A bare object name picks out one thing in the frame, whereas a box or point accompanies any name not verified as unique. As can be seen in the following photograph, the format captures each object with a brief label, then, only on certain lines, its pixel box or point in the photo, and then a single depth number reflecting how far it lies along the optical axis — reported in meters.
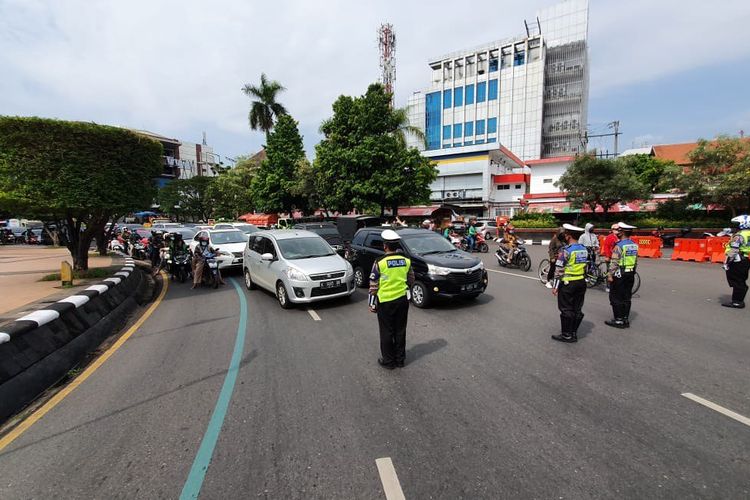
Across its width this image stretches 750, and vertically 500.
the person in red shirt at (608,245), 11.16
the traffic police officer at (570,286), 5.83
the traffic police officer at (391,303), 4.95
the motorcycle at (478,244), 19.62
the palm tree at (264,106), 40.88
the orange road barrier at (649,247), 17.44
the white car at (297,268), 8.09
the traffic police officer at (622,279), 6.65
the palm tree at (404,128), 26.12
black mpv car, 7.93
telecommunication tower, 74.12
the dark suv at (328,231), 16.75
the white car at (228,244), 13.60
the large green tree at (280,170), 35.69
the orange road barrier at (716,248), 15.04
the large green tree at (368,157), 24.64
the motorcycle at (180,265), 12.45
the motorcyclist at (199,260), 11.27
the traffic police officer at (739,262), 7.91
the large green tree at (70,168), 8.85
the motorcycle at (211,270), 11.41
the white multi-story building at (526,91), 71.62
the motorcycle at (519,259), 13.80
